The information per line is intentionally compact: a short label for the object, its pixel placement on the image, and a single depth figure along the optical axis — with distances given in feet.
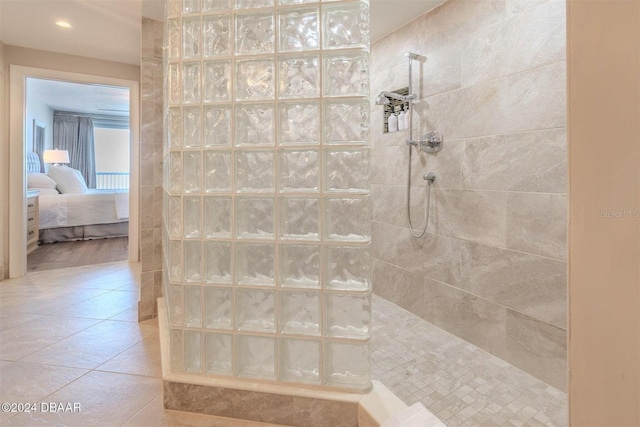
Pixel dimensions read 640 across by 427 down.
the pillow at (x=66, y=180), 18.65
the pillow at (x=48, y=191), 16.20
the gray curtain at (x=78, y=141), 22.86
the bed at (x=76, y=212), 15.55
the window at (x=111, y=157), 25.59
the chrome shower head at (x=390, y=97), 7.50
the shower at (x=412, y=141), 7.02
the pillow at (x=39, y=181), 16.69
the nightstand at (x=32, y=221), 13.46
